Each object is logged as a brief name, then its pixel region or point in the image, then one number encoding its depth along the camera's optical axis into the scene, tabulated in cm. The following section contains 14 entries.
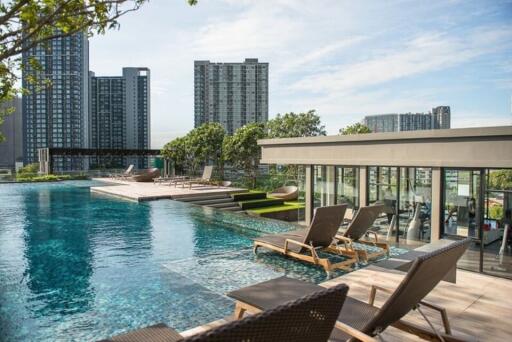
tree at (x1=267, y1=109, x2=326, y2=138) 3281
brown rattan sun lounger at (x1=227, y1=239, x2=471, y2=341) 307
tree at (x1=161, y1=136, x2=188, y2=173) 3178
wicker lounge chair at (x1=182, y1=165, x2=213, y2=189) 2366
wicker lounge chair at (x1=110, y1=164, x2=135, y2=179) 3114
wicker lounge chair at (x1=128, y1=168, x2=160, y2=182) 2827
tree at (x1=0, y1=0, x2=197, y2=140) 455
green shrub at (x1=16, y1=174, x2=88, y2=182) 2878
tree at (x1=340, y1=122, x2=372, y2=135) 3641
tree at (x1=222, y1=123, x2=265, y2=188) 2686
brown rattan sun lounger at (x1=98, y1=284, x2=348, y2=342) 173
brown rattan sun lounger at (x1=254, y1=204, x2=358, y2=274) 692
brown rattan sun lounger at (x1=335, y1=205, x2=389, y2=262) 747
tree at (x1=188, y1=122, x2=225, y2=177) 3016
